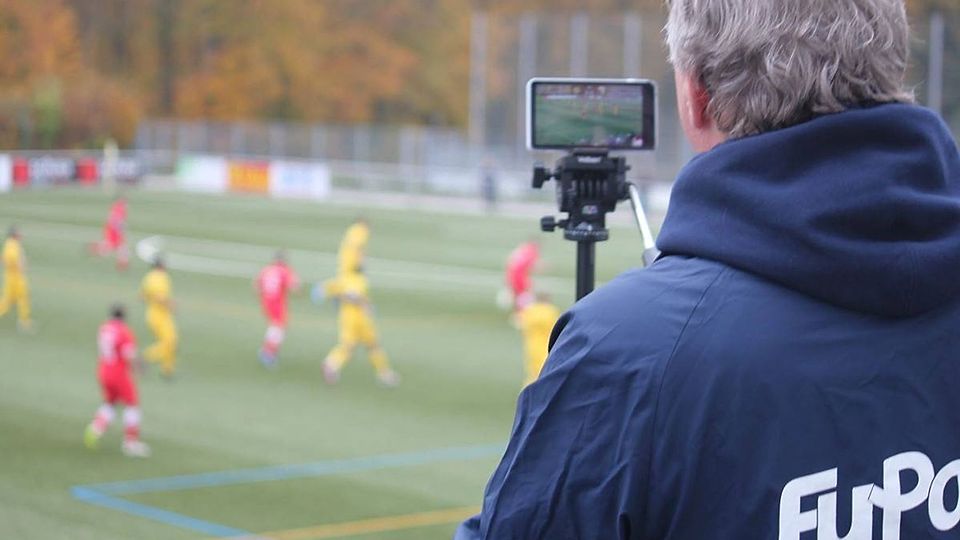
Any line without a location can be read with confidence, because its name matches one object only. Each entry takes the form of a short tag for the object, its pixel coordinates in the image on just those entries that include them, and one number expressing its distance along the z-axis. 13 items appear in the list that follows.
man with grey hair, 1.91
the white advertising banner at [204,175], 59.09
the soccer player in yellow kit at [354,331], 20.75
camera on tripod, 3.45
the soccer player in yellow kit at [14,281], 25.05
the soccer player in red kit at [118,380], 15.70
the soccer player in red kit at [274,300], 21.84
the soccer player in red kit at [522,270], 25.75
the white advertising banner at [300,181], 56.41
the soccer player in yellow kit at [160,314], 20.64
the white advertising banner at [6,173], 49.76
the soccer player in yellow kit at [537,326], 18.28
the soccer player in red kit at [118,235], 34.16
